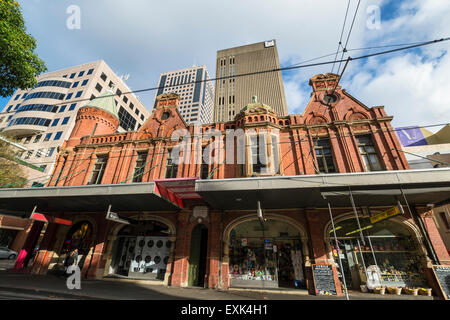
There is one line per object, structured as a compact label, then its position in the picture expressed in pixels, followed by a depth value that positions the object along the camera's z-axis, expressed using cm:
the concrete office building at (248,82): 4914
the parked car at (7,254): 2300
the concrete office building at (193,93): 9744
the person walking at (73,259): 990
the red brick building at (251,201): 970
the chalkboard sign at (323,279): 963
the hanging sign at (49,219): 1146
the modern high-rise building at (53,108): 4072
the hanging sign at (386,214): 732
